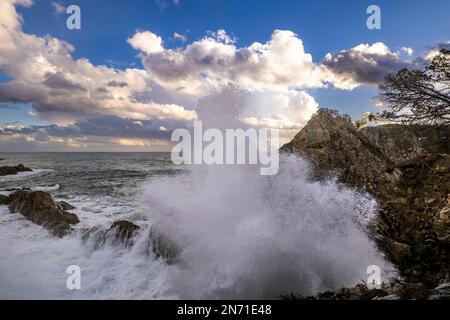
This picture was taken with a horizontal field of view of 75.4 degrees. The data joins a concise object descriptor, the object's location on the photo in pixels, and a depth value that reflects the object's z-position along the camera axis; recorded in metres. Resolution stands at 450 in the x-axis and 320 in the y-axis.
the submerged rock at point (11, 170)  43.19
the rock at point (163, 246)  10.00
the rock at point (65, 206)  17.97
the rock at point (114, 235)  11.66
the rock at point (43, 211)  13.91
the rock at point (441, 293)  5.36
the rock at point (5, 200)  18.58
